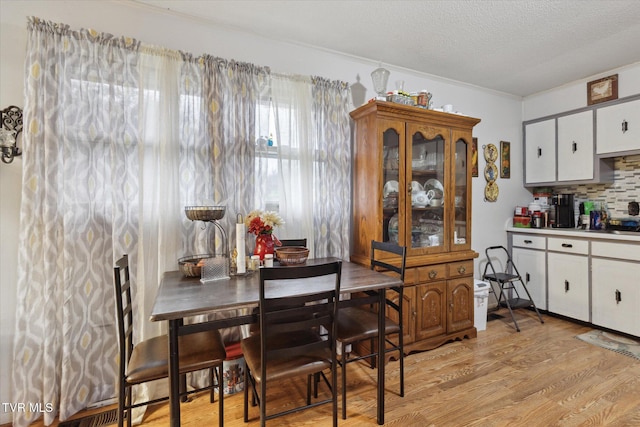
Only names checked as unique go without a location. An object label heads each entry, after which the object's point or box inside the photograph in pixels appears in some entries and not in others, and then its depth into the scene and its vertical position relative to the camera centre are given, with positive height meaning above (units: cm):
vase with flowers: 210 -10
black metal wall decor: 182 +50
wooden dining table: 140 -43
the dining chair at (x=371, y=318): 185 -74
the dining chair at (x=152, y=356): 151 -75
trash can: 307 -97
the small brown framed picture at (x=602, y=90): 311 +124
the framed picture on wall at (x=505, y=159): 379 +63
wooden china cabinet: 255 +4
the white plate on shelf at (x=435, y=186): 282 +22
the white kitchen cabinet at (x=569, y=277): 315 -74
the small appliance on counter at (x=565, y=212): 355 -4
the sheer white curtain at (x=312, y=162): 245 +42
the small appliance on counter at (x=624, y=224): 302 -16
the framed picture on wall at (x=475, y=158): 356 +60
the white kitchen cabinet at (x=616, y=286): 280 -75
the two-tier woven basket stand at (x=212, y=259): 185 -29
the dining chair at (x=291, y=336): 145 -65
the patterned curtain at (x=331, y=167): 259 +39
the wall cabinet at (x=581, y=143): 301 +72
